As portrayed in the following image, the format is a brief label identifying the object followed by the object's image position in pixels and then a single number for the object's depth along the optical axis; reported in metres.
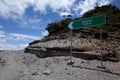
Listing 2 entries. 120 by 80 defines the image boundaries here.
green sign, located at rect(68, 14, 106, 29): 4.84
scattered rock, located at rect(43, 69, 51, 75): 4.39
